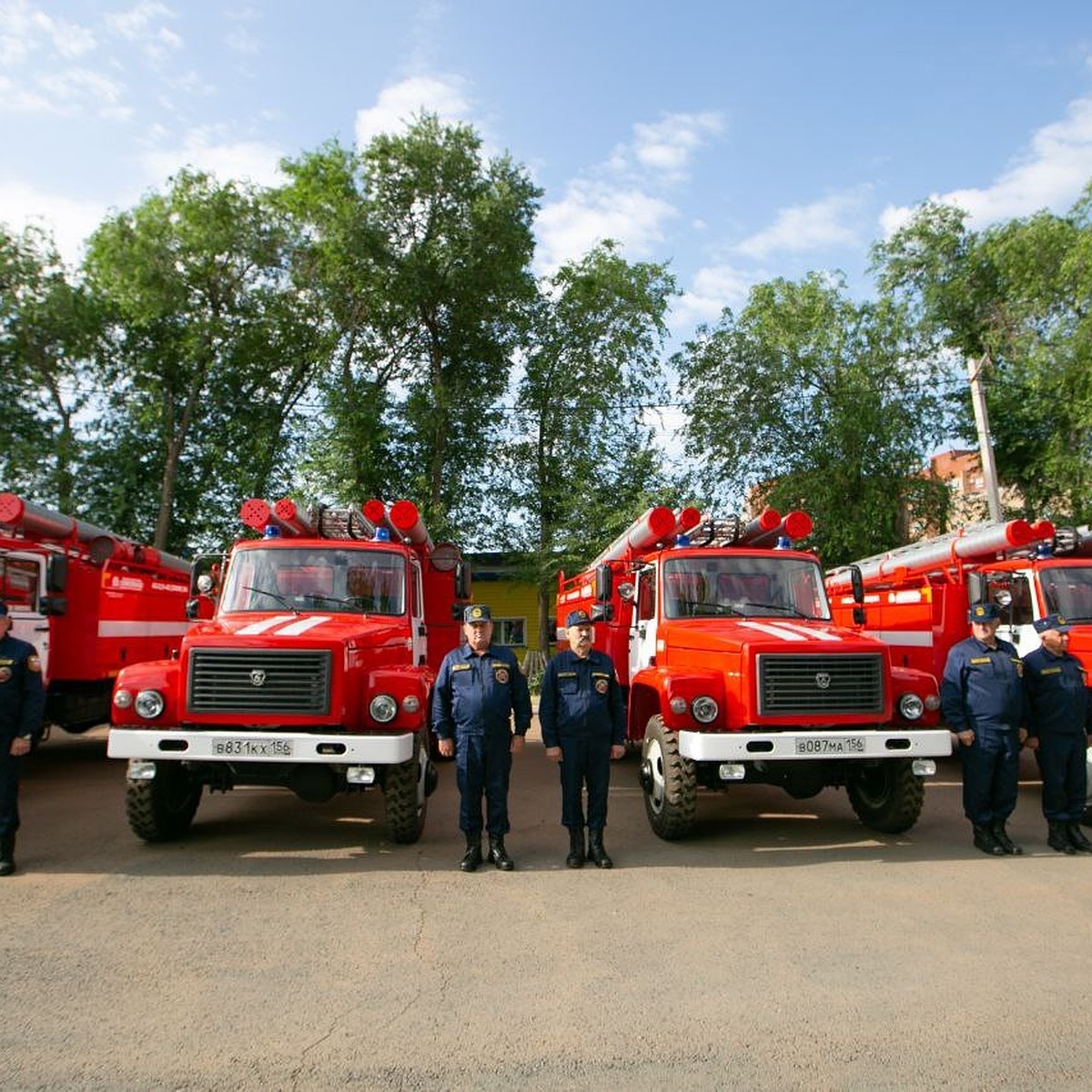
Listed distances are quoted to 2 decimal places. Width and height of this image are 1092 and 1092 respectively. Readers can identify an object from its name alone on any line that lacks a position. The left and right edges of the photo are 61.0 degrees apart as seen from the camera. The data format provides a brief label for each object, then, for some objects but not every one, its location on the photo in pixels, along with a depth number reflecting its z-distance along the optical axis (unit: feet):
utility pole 57.06
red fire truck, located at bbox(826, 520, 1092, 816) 31.27
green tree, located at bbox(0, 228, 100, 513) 80.69
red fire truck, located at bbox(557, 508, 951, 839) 21.58
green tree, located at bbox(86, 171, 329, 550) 83.10
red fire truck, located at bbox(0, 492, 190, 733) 30.89
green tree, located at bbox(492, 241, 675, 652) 87.25
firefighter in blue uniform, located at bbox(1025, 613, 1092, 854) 22.26
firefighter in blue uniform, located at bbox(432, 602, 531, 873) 20.70
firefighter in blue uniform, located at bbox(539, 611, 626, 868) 21.08
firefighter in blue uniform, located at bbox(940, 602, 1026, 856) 21.98
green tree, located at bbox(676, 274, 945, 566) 79.36
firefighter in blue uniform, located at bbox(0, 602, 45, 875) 19.90
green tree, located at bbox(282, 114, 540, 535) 79.71
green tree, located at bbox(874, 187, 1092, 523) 68.80
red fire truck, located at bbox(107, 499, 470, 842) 20.24
